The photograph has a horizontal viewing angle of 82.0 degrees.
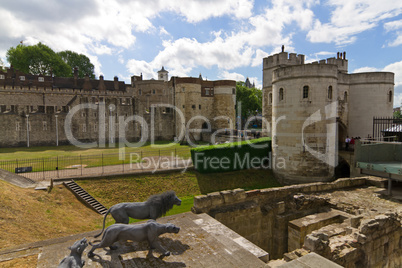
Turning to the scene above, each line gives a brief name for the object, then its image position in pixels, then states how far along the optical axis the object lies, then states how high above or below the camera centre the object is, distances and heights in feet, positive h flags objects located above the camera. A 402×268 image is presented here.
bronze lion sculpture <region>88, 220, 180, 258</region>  17.21 -7.90
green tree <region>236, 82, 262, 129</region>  179.52 +23.15
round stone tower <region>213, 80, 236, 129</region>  130.72 +14.59
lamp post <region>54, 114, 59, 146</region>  103.38 -2.55
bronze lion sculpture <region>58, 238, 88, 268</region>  13.98 -8.08
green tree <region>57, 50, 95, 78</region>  180.96 +53.99
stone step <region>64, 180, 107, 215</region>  44.60 -13.85
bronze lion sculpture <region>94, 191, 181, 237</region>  20.59 -7.28
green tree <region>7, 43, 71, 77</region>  148.15 +45.73
